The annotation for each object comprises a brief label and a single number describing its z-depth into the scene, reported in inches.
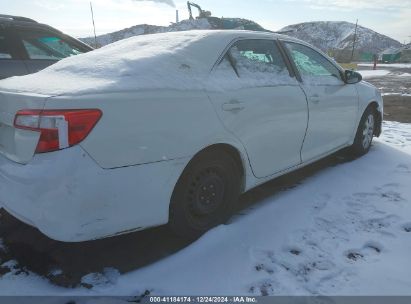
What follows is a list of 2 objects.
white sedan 82.0
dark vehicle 168.4
